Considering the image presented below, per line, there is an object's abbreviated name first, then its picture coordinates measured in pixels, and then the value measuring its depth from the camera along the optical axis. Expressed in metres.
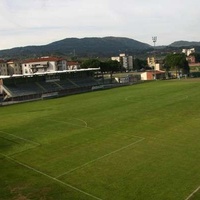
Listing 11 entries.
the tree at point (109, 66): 105.06
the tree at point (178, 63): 109.00
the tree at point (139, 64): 186.38
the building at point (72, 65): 141.54
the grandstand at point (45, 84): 66.31
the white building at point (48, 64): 135.88
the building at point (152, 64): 150.25
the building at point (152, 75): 106.06
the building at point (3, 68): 143.40
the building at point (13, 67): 148.25
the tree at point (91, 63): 105.12
